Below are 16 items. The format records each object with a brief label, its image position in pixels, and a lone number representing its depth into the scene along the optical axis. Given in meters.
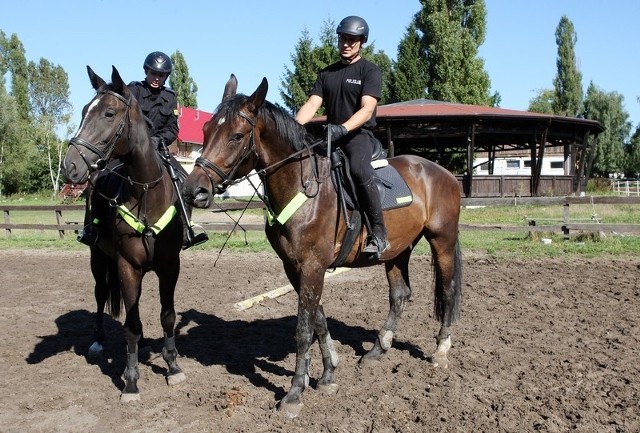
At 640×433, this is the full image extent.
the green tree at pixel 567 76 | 60.81
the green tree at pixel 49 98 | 61.19
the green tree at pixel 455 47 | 39.12
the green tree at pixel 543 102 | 73.25
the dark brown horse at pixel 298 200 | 4.16
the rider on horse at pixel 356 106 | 4.84
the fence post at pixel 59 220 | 18.03
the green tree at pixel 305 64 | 34.56
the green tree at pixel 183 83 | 62.62
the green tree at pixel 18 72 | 61.75
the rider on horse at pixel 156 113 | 5.64
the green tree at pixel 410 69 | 40.88
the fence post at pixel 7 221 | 18.65
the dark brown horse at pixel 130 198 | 4.52
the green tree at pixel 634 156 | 57.56
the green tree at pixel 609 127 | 59.09
